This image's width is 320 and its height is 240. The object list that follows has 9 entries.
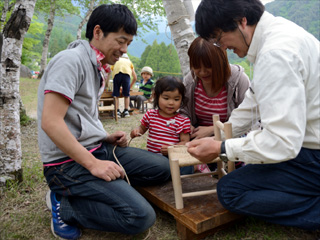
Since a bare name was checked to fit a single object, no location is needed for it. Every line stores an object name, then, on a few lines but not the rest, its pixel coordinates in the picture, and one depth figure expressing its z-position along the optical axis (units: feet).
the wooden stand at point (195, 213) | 5.21
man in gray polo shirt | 5.28
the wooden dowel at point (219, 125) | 6.03
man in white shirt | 4.17
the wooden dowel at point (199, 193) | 5.75
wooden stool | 5.65
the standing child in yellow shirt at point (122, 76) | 21.74
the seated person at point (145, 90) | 27.73
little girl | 8.26
